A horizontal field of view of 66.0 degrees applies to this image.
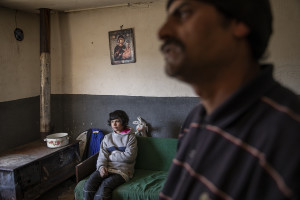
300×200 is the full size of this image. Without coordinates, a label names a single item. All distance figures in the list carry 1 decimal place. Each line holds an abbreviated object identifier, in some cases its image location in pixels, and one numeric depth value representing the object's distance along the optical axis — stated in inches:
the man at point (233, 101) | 19.4
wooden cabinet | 95.7
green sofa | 88.7
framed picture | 130.3
